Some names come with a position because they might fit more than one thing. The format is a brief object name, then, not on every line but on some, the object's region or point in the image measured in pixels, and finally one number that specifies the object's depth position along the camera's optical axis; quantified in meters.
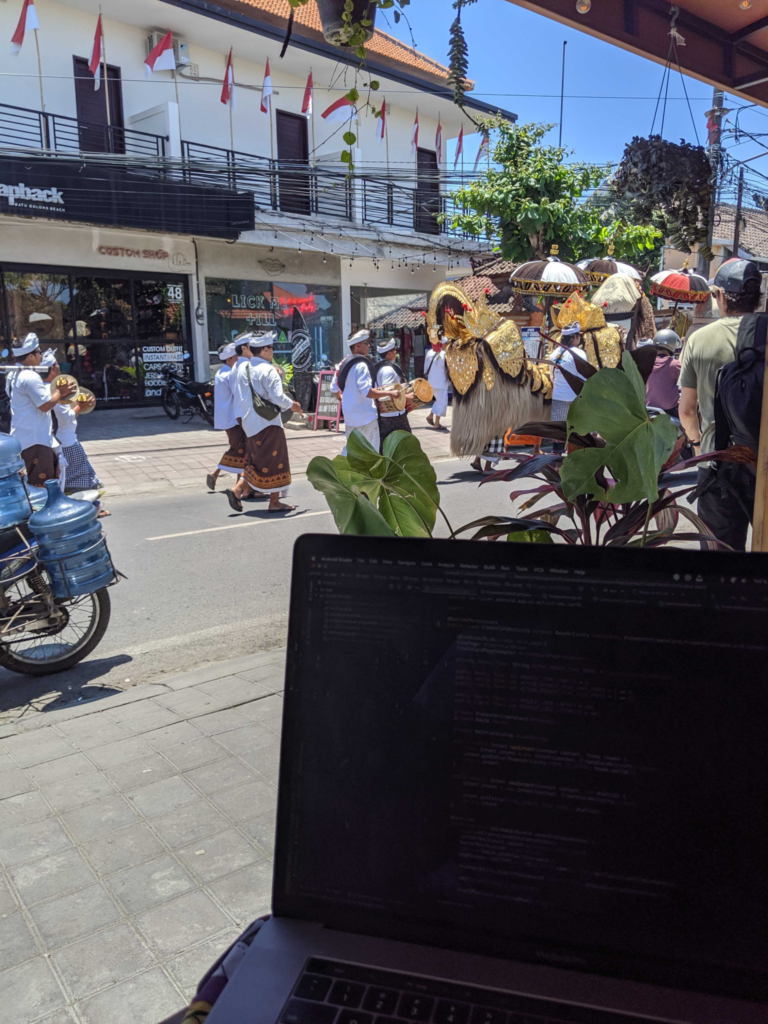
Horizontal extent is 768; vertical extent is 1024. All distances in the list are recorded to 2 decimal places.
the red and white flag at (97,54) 13.27
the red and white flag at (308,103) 15.12
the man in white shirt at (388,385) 8.80
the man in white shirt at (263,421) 7.73
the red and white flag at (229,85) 14.79
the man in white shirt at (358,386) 8.26
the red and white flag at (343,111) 12.52
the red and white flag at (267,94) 14.66
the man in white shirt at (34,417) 6.52
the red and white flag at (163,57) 13.55
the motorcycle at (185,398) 14.57
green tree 11.16
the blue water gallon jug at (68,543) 3.94
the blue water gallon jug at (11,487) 3.89
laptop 0.96
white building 13.62
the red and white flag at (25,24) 11.98
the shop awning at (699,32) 2.55
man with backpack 3.58
